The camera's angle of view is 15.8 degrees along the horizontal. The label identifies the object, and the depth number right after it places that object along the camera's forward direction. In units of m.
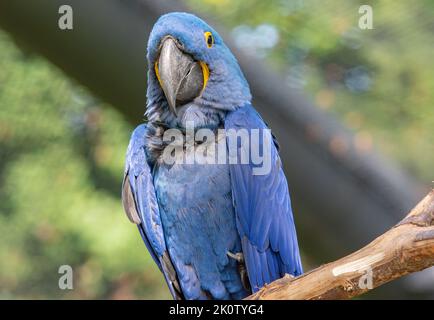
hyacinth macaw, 1.83
